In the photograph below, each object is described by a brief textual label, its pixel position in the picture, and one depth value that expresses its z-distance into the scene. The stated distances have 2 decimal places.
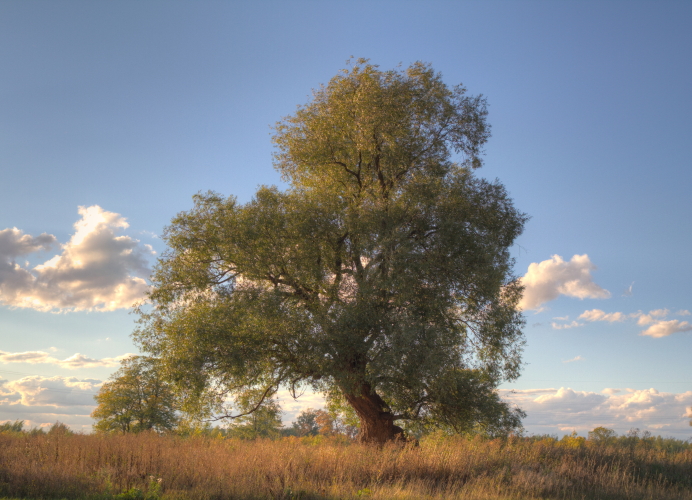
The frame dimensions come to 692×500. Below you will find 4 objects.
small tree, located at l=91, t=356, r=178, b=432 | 42.19
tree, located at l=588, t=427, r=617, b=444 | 28.42
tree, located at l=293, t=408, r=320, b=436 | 64.38
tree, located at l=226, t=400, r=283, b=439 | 20.39
